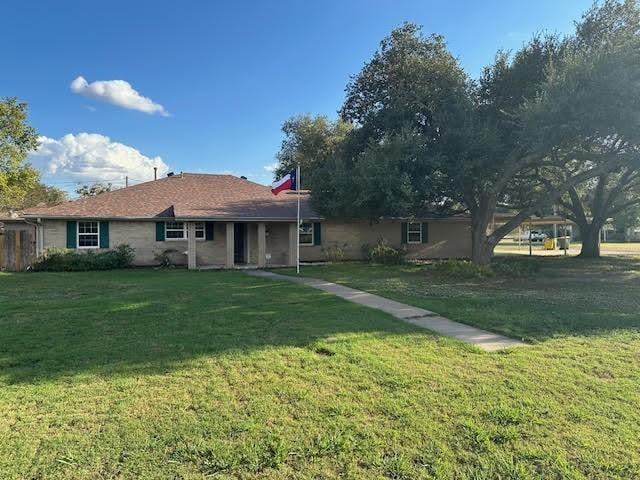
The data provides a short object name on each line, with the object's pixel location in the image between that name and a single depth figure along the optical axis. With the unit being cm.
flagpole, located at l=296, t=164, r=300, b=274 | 1691
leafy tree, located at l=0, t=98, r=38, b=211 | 2297
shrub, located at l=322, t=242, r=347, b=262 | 2186
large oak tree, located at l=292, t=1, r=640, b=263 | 1253
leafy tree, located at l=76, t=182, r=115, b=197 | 5891
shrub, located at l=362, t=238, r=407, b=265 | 2131
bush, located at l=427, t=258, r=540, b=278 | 1530
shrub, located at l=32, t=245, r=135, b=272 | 1761
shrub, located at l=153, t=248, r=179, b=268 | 1943
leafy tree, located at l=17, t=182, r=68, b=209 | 5165
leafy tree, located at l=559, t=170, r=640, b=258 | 2434
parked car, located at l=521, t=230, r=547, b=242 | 6243
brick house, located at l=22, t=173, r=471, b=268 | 1884
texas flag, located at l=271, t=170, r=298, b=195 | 1759
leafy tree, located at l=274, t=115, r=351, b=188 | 3113
